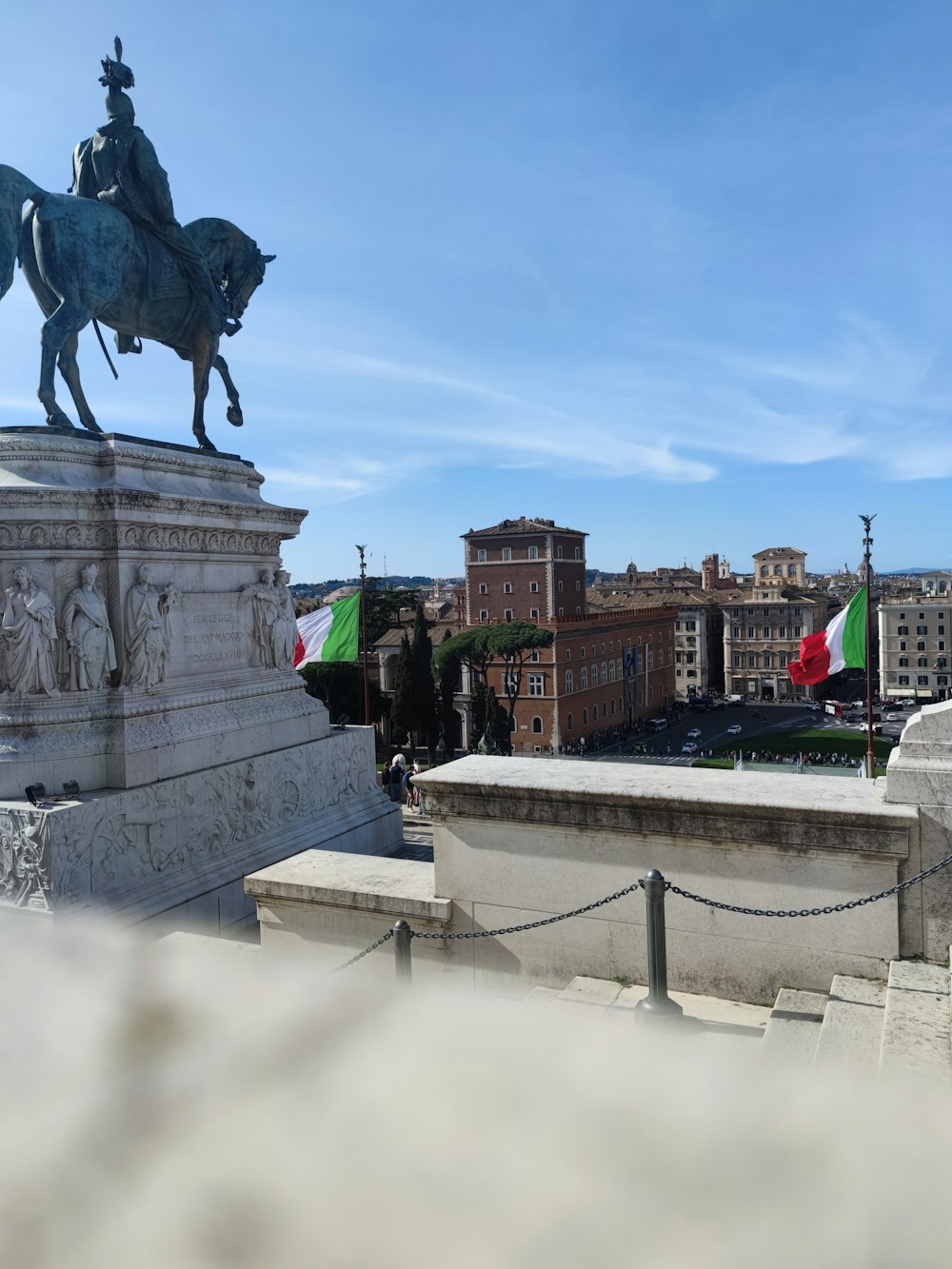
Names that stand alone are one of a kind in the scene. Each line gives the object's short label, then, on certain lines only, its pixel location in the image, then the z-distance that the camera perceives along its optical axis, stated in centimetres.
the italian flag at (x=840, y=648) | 1983
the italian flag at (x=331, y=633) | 1775
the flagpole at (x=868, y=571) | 1813
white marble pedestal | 821
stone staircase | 338
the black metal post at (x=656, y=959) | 404
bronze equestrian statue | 943
